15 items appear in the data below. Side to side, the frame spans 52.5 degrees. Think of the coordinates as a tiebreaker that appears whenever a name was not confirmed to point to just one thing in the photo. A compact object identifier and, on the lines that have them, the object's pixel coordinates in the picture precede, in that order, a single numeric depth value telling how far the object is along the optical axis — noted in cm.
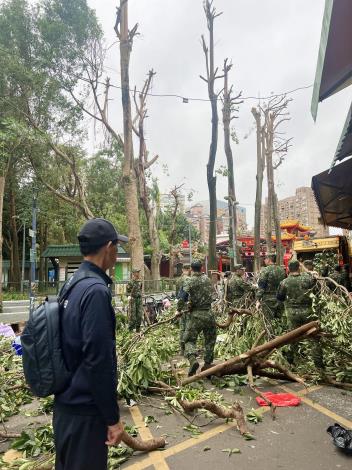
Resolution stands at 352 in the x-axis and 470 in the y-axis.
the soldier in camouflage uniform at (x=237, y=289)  867
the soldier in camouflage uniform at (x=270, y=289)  757
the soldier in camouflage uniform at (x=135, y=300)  1004
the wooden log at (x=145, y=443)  326
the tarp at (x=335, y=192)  565
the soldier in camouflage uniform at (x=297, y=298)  604
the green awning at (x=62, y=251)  2355
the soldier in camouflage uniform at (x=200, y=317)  597
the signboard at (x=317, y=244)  1355
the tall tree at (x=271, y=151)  2147
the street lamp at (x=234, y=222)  1703
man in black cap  186
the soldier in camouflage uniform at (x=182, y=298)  628
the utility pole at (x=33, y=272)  1265
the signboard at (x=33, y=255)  1333
